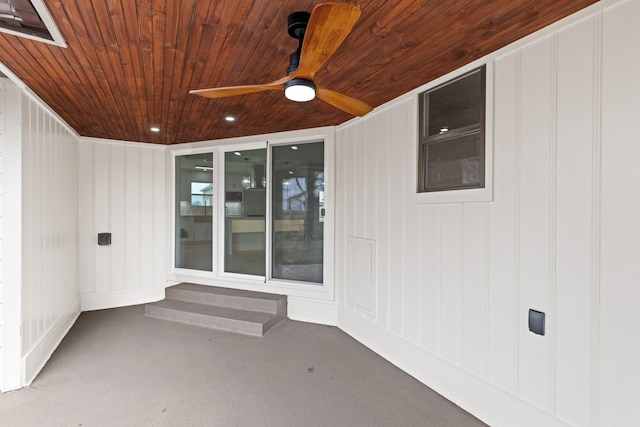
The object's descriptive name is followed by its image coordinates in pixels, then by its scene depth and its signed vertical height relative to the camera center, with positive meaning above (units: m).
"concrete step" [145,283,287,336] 3.61 -1.24
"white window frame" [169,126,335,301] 3.81 -0.22
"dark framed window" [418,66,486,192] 2.21 +0.59
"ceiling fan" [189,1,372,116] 1.23 +0.76
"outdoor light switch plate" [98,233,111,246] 4.34 -0.40
